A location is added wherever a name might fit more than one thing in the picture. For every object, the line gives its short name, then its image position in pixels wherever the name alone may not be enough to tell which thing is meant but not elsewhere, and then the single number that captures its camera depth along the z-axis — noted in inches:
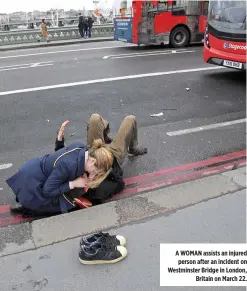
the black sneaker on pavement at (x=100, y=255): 103.7
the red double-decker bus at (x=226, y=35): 311.1
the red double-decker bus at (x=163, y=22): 544.1
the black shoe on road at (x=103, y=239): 108.8
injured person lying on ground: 121.6
